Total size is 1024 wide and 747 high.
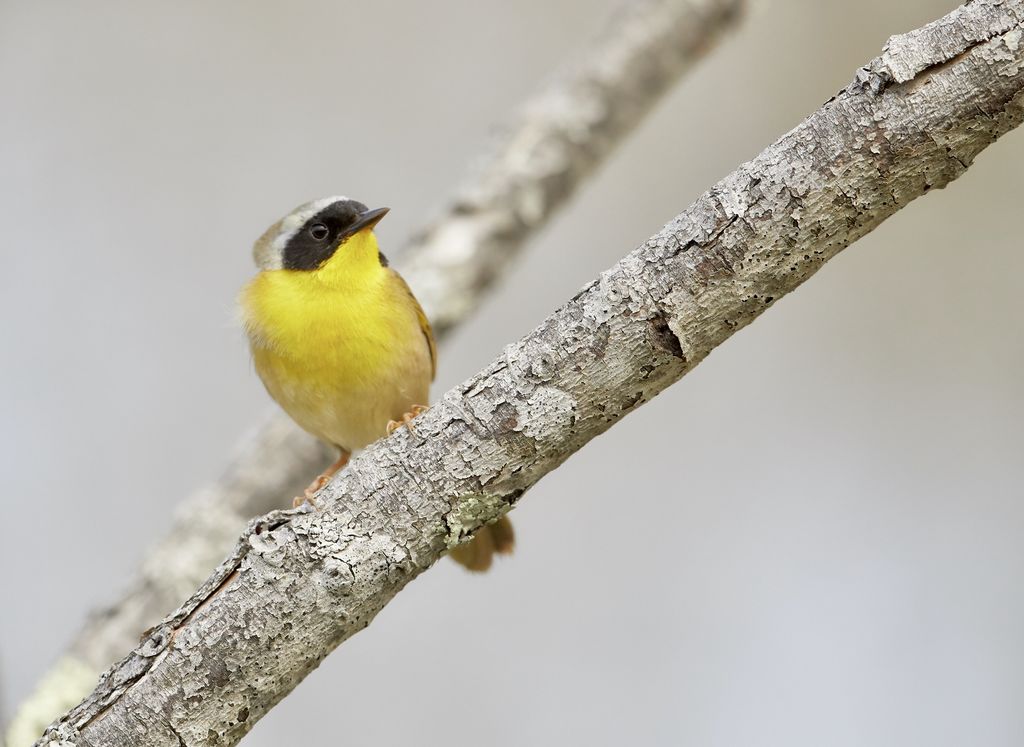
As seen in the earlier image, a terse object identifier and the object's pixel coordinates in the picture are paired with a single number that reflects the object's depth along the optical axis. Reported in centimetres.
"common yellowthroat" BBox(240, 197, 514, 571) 686
